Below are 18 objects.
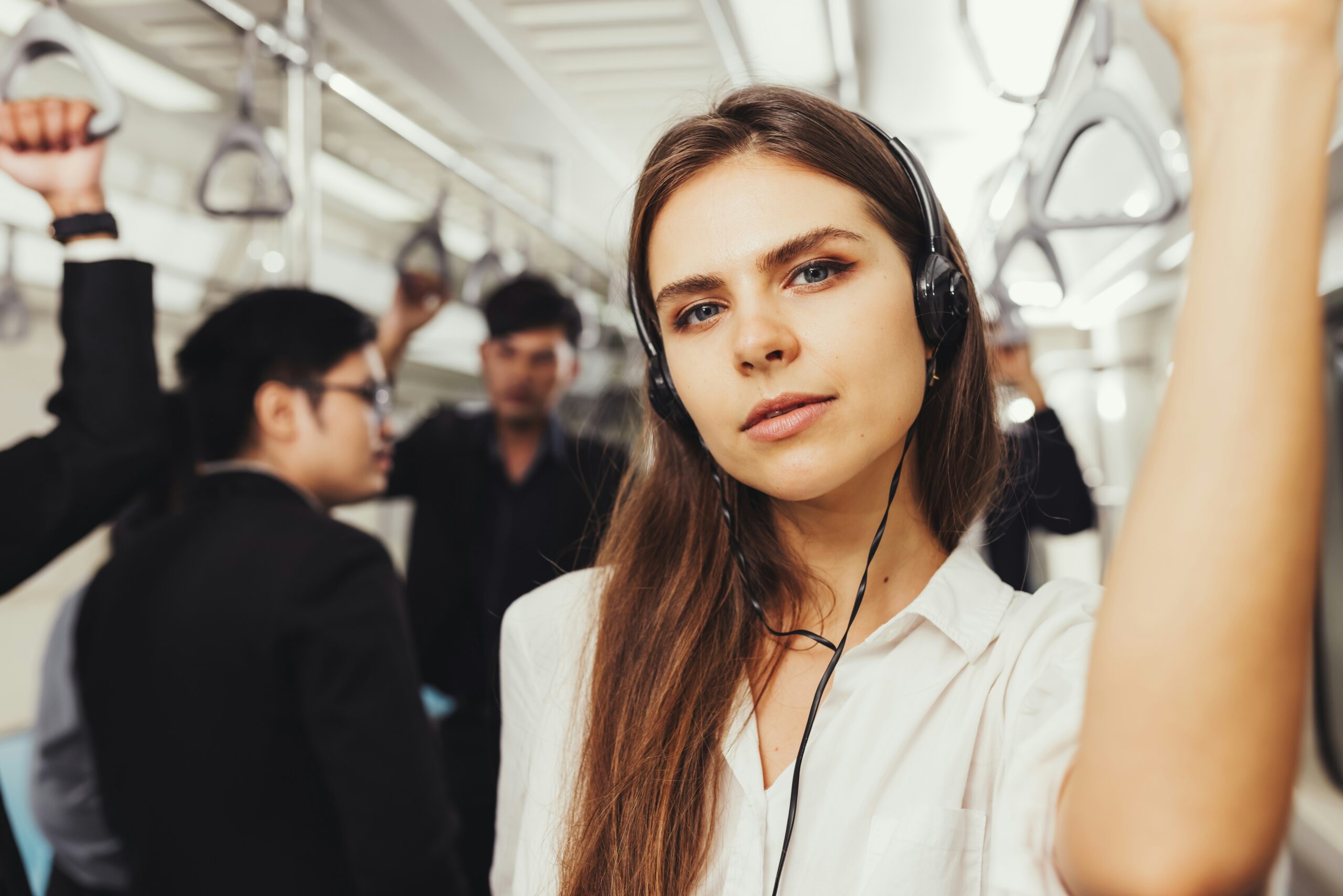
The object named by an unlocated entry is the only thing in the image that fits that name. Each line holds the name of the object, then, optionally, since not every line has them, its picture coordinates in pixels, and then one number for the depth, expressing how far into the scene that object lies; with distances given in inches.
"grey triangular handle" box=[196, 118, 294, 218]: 75.1
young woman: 21.4
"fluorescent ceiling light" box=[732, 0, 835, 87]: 86.6
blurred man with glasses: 62.6
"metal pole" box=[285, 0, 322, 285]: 88.9
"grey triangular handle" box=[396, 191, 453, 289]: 108.4
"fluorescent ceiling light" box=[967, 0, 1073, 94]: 88.6
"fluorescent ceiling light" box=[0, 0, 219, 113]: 103.3
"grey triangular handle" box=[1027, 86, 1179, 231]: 65.3
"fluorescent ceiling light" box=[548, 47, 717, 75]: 102.6
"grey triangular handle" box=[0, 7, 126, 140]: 56.5
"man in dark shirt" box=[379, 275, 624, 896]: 111.9
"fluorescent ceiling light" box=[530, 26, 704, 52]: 97.0
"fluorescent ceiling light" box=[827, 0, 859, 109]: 87.4
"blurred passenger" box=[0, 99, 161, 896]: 56.6
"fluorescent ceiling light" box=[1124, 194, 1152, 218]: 128.0
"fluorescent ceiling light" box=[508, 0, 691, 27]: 91.4
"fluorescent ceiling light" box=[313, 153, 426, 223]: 143.4
